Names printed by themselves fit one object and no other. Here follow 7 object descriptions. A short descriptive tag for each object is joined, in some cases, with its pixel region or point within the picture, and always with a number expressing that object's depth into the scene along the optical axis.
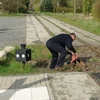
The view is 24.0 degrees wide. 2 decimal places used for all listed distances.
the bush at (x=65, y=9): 74.38
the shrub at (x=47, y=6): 76.06
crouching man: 7.02
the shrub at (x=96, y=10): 25.11
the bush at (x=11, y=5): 52.28
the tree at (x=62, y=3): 81.36
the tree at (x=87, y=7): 44.50
